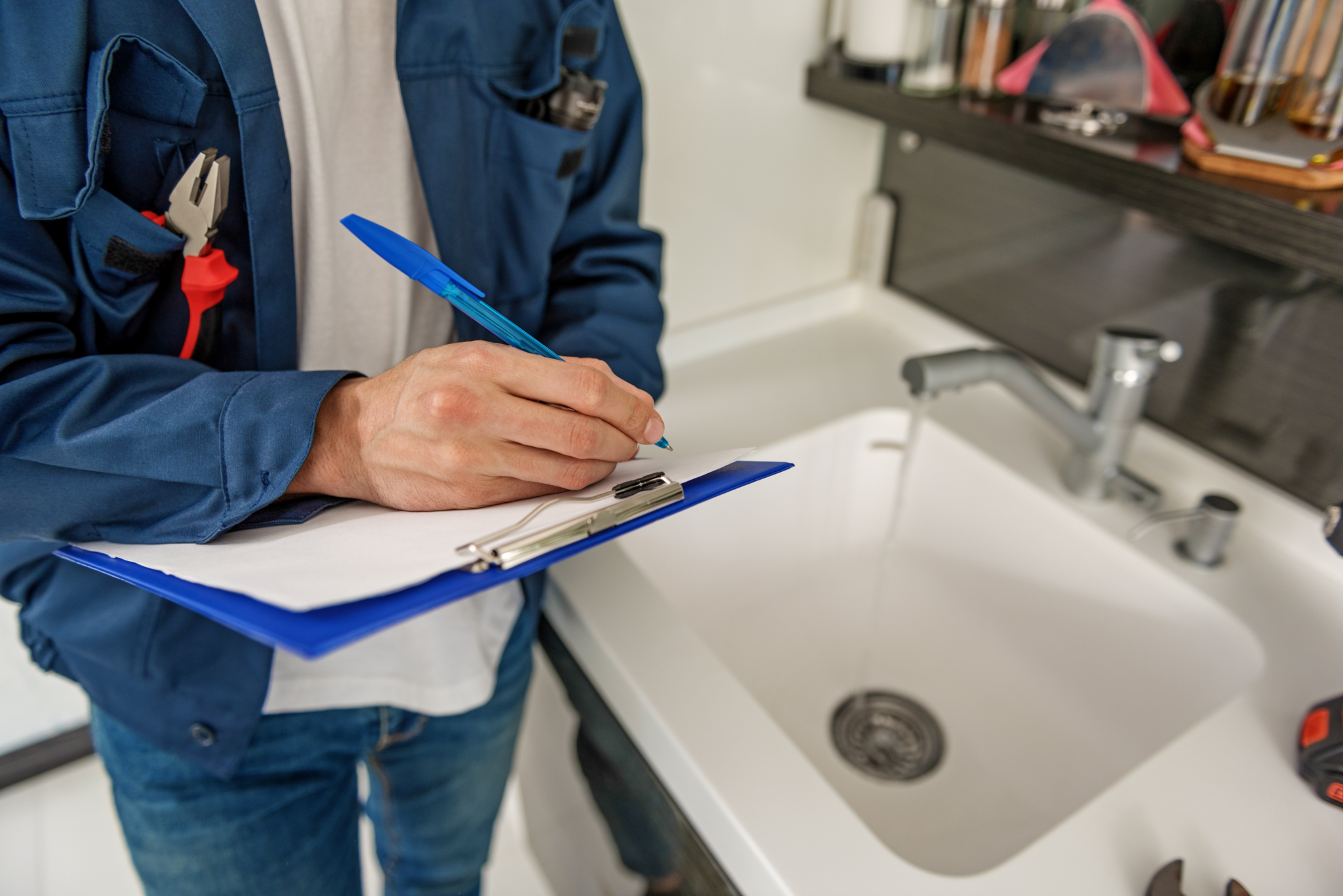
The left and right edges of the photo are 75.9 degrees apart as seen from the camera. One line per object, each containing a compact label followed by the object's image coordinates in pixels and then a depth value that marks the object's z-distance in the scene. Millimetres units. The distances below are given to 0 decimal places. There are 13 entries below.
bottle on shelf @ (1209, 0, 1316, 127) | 743
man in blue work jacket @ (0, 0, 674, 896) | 528
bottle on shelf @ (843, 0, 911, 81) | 1036
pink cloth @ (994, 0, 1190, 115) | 874
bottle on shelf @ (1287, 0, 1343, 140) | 729
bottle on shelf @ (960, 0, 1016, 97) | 983
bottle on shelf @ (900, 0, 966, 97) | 1012
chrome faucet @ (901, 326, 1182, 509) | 866
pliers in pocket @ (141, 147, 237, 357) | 608
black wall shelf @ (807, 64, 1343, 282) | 707
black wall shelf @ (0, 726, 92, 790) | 1480
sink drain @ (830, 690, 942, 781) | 967
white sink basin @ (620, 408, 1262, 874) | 907
